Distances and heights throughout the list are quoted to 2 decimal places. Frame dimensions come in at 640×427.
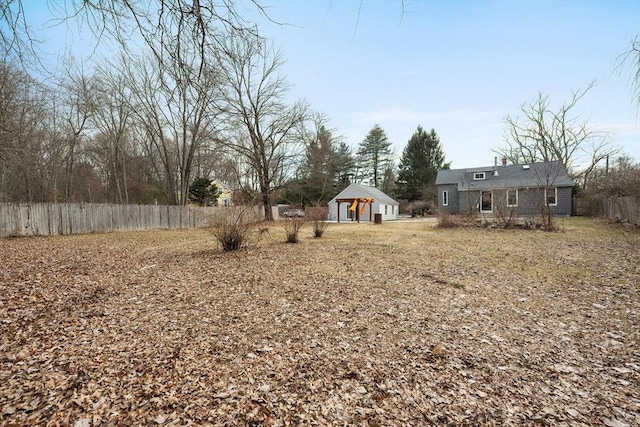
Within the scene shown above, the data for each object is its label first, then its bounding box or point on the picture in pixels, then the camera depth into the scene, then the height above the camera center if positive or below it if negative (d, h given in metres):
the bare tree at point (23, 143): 5.77 +2.23
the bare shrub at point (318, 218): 9.53 -0.27
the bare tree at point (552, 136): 19.97 +5.14
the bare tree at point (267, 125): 17.52 +5.32
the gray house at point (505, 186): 19.98 +1.43
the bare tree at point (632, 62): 3.51 +1.71
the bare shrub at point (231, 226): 6.88 -0.35
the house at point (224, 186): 20.29 +1.84
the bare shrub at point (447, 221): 13.79 -0.63
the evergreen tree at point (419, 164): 31.95 +4.86
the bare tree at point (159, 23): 2.02 +1.34
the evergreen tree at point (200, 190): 22.07 +1.62
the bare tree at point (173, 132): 16.56 +4.91
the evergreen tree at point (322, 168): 22.28 +3.76
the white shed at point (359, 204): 23.91 +0.39
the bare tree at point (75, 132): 15.00 +4.57
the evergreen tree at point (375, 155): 36.44 +6.60
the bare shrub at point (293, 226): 8.56 -0.47
